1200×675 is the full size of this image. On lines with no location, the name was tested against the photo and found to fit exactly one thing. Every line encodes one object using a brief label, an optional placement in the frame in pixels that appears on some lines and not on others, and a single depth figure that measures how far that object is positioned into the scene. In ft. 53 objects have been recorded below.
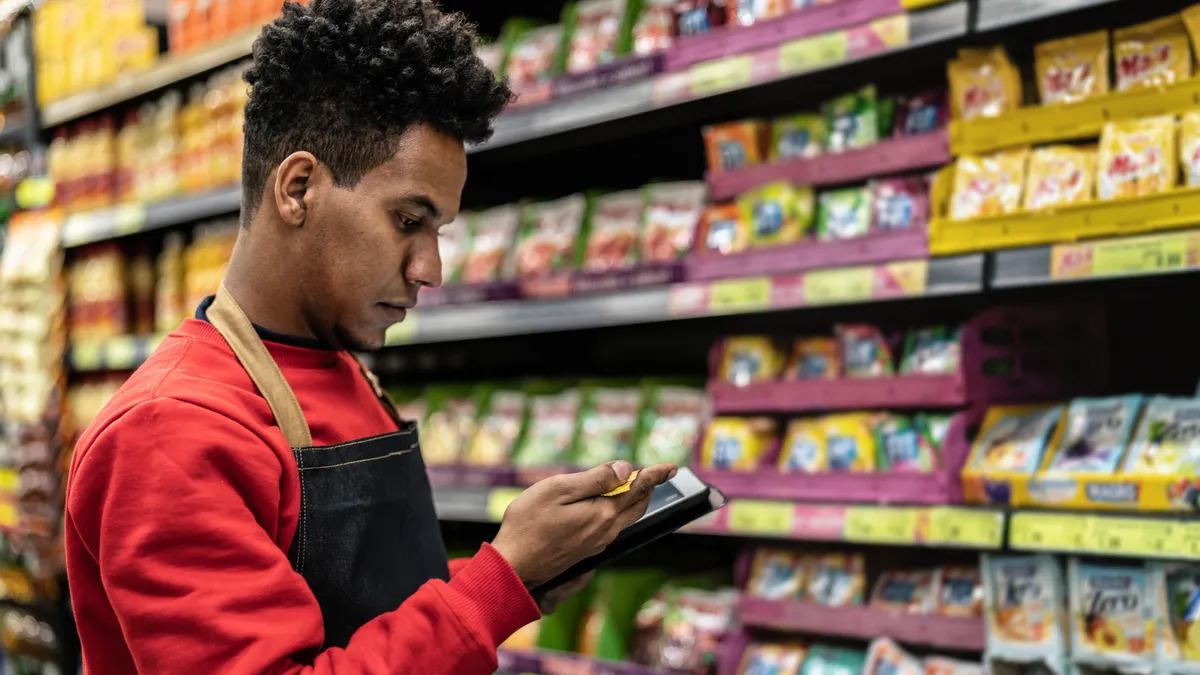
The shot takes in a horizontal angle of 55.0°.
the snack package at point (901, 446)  6.63
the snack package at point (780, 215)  7.26
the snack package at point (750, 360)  7.69
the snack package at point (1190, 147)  5.47
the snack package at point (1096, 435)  5.90
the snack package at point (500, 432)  9.16
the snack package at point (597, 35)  8.48
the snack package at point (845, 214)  7.00
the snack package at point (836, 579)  7.13
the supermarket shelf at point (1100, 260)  5.36
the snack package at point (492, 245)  9.31
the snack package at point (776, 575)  7.32
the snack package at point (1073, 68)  6.11
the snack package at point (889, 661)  6.62
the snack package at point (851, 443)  6.86
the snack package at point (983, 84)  6.44
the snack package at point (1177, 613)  5.59
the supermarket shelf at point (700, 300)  6.34
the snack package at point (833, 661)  6.98
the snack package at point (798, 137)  7.41
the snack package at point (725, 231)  7.50
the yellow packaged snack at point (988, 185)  6.24
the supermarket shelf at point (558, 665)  7.67
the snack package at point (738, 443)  7.39
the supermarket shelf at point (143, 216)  10.91
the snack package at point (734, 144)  7.65
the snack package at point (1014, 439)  6.17
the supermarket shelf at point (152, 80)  10.82
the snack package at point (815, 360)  7.42
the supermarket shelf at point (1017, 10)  5.67
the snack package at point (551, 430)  8.78
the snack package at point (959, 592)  6.57
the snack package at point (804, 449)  7.10
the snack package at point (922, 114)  6.93
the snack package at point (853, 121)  7.11
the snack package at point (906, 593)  6.81
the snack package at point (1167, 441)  5.61
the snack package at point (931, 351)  6.78
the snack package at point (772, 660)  7.18
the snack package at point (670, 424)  8.18
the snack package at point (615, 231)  8.50
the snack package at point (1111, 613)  5.77
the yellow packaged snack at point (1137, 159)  5.61
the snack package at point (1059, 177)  6.00
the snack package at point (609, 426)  8.53
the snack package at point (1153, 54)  5.84
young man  3.11
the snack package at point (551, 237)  8.86
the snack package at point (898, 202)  6.76
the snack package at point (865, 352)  7.10
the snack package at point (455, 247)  9.54
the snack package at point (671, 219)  8.14
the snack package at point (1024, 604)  6.08
